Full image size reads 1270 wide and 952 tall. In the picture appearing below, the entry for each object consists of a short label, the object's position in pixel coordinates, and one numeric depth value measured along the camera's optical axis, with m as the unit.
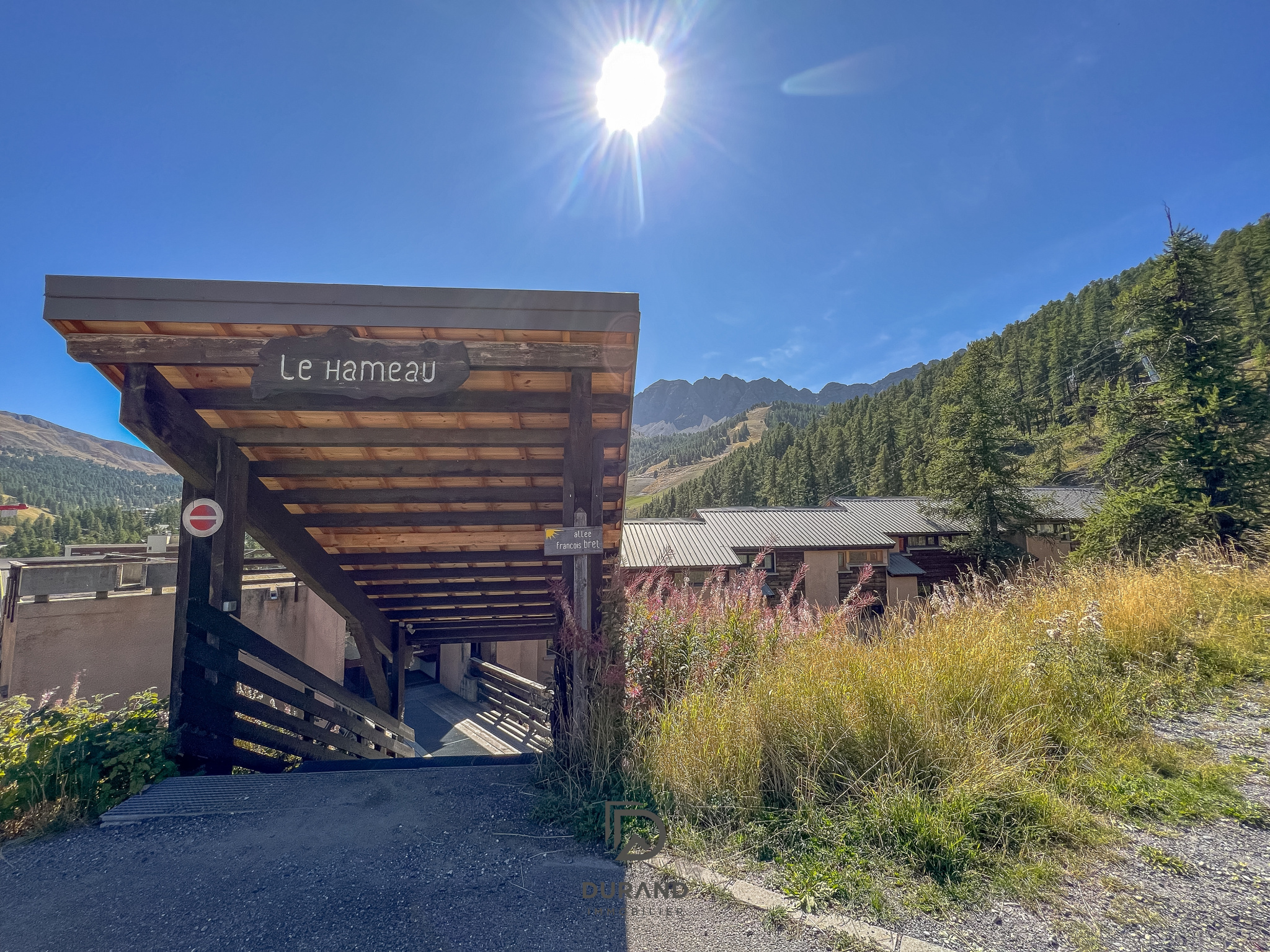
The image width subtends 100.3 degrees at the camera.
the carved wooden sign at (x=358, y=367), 3.57
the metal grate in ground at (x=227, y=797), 3.34
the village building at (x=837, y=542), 21.67
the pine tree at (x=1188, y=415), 13.55
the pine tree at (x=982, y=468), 23.70
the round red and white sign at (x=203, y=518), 4.11
